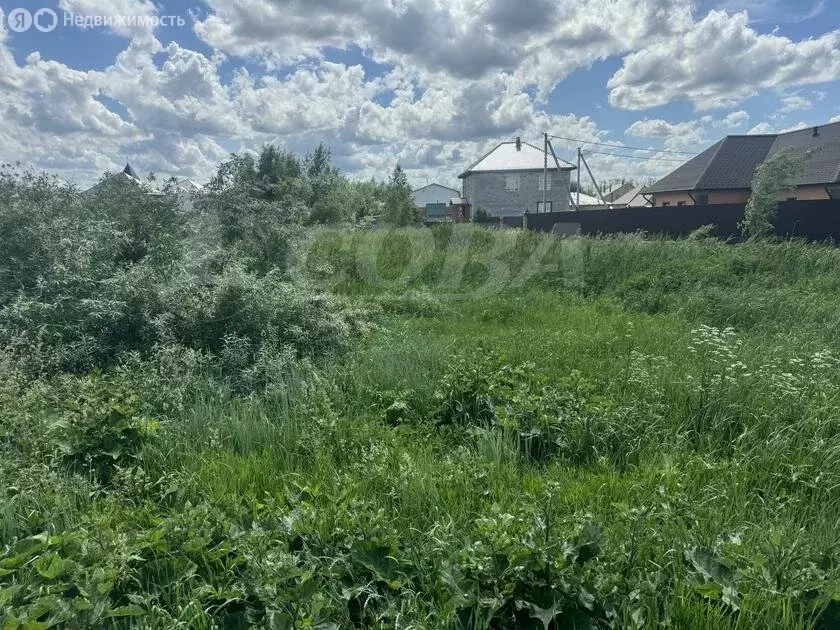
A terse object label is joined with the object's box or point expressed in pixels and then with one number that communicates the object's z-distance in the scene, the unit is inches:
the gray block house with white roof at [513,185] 1702.8
